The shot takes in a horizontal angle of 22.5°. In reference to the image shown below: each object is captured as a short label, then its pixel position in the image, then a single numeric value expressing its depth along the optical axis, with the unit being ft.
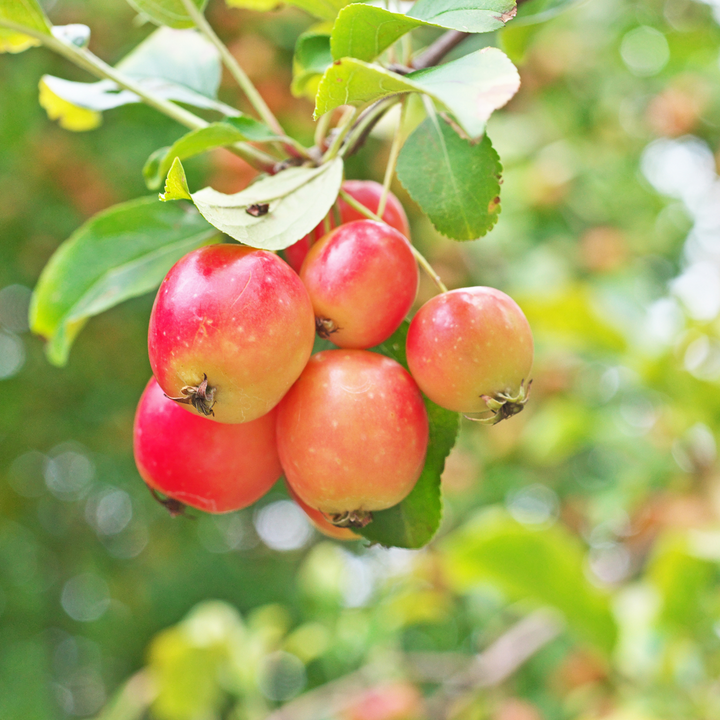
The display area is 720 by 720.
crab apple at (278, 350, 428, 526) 1.13
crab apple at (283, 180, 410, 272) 1.24
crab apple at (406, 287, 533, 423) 1.13
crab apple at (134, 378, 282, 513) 1.18
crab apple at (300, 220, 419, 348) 1.14
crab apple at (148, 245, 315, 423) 1.10
